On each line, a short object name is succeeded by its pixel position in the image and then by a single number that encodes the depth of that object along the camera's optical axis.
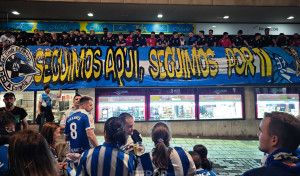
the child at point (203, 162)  3.38
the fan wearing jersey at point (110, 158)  2.54
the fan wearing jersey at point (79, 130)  4.45
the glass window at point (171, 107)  10.91
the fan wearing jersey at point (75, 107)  5.66
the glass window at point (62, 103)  10.60
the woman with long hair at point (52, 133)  3.60
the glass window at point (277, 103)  11.16
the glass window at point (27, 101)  10.69
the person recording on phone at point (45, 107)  8.68
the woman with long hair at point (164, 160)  2.83
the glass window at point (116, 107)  10.74
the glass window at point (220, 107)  11.05
